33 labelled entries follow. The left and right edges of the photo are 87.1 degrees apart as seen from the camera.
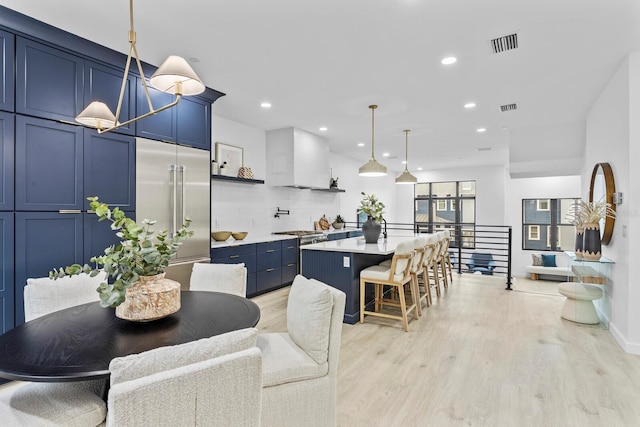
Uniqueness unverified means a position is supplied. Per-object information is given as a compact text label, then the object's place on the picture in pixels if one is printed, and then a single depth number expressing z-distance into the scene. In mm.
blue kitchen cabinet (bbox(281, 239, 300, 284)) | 5613
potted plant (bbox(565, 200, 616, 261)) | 3637
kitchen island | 3883
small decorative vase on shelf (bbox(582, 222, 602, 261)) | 3650
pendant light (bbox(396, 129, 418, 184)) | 6133
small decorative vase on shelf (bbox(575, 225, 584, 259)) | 3765
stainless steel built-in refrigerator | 3453
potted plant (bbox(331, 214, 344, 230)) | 7793
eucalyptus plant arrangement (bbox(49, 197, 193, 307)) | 1571
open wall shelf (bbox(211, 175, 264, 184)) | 4832
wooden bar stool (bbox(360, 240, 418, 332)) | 3623
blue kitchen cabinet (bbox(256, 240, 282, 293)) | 5090
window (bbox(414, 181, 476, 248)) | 10633
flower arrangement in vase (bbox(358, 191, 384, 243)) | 4629
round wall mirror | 3552
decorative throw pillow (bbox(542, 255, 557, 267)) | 9719
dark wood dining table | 1220
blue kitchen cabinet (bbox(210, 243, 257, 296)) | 4410
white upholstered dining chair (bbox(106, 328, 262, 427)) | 910
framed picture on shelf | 5103
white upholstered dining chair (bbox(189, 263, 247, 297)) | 2541
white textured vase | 1653
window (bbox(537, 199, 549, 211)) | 10094
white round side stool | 3797
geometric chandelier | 1798
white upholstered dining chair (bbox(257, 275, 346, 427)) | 1673
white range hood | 5852
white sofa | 9266
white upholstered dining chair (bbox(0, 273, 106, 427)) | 1296
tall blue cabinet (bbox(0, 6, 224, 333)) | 2543
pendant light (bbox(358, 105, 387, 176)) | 4938
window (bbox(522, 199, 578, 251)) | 10000
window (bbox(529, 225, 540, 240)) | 10289
